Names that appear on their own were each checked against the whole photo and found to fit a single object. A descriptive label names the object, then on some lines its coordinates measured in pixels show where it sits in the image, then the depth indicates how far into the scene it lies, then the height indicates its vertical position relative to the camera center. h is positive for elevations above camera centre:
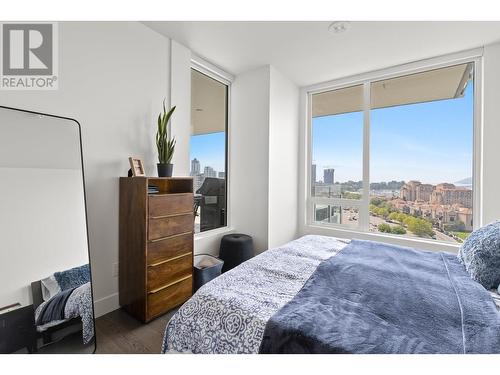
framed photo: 2.02 +0.15
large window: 2.80 +0.38
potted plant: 2.17 +0.32
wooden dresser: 1.90 -0.55
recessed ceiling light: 2.19 +1.48
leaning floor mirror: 1.33 -0.34
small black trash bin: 2.39 -0.90
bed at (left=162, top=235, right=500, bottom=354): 0.89 -0.56
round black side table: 2.79 -0.79
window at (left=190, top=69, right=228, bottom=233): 2.95 +0.45
